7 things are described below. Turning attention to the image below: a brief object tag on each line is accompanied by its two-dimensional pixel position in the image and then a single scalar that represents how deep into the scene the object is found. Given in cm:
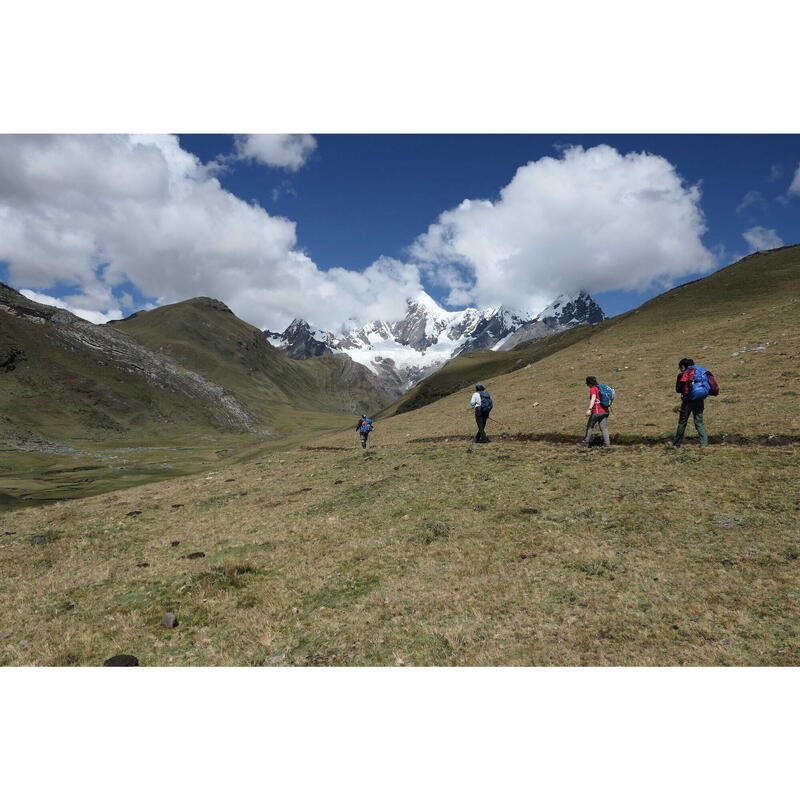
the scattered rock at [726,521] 1171
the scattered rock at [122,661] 879
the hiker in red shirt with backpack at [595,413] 2106
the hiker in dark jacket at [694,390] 1744
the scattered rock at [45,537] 1961
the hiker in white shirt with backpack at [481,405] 2655
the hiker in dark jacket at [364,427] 3641
